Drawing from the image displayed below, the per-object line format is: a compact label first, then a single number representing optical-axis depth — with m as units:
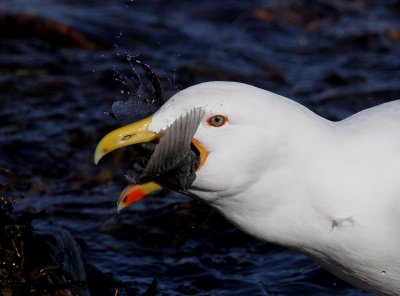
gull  9.21
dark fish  9.12
